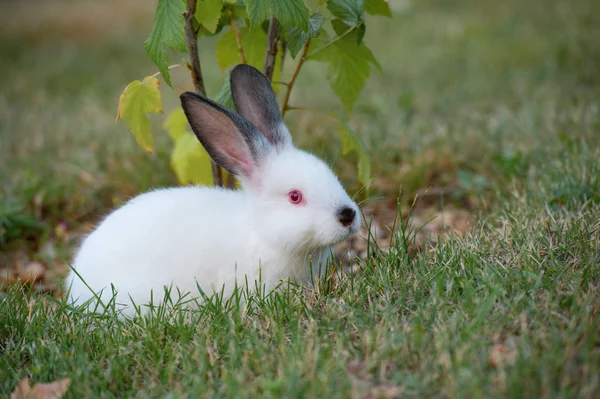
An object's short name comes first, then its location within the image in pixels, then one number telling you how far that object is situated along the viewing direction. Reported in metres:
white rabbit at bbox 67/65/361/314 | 3.02
